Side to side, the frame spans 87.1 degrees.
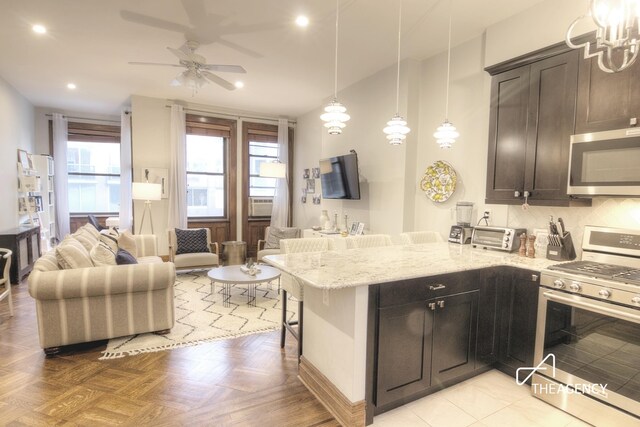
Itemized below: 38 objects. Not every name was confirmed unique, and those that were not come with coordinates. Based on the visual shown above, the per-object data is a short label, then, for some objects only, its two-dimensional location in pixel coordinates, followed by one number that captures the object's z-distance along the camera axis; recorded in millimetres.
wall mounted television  5074
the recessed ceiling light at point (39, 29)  3623
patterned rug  3224
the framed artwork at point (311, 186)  7062
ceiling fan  3789
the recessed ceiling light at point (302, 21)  3367
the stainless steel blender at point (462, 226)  3596
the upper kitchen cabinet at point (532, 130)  2686
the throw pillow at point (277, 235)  6230
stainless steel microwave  2258
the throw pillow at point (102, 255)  3395
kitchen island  2057
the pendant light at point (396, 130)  2666
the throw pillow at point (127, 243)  4867
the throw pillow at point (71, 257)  3090
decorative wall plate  3988
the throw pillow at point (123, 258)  3374
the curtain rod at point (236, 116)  6841
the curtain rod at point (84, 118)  7335
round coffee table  4125
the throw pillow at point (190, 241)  5742
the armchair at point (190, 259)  5414
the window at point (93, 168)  7719
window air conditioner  7632
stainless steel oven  2025
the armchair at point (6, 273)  3629
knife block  2768
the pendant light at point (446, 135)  2867
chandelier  1478
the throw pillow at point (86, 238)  3936
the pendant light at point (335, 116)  2533
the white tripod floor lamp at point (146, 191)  5531
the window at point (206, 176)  7195
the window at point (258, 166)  7625
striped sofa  2895
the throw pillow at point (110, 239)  4484
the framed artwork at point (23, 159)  6027
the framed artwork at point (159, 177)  6387
